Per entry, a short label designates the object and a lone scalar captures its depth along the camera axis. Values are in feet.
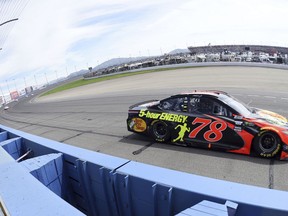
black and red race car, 20.47
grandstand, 236.67
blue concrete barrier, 7.51
